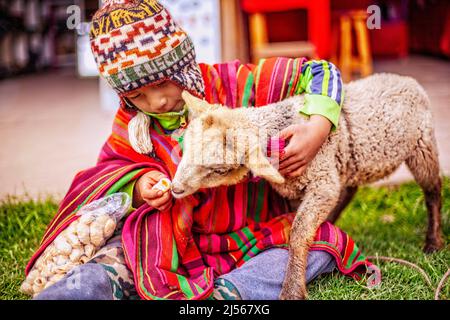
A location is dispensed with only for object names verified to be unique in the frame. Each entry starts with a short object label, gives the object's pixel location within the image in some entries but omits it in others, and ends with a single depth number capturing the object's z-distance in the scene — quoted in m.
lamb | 1.78
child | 1.98
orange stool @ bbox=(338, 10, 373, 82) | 6.07
